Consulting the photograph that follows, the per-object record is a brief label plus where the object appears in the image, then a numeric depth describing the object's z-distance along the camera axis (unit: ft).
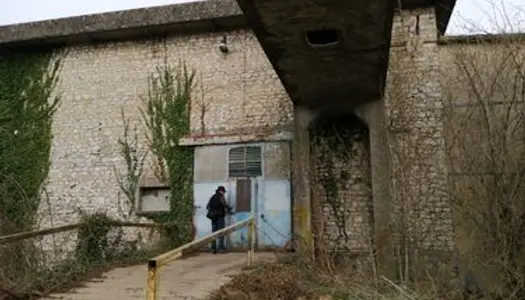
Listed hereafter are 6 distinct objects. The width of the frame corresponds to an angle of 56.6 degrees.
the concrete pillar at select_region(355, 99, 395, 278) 32.58
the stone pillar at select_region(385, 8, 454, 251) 32.94
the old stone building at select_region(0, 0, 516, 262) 33.94
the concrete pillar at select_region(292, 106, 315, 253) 34.88
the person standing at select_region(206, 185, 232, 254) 36.01
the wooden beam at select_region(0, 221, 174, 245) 23.84
